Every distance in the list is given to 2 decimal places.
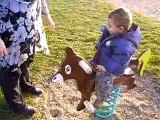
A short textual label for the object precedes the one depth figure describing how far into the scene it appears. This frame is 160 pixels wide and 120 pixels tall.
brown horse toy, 1.44
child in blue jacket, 1.32
